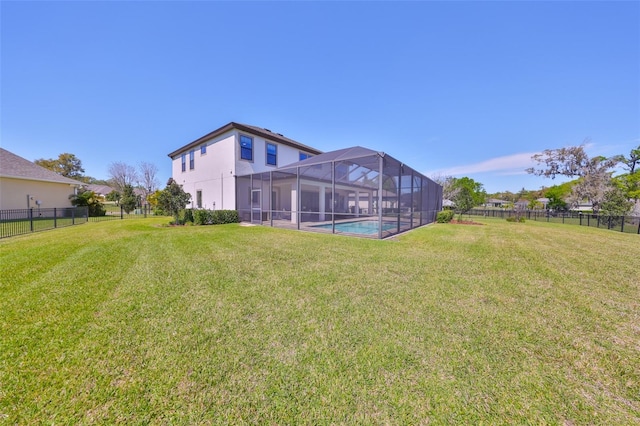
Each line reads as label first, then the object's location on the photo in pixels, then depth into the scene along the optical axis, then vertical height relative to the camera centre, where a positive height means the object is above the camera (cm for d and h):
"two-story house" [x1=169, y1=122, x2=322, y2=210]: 1348 +309
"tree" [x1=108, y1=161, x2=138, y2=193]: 3566 +485
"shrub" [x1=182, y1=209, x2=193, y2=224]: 1291 -72
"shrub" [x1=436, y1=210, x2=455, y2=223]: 1636 -78
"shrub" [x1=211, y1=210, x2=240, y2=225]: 1252 -74
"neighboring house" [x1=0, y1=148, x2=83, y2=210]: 1458 +127
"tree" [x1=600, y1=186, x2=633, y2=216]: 1467 +11
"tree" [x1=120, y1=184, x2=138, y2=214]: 1850 +36
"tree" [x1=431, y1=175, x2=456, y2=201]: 2997 +310
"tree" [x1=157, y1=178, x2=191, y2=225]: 1196 +26
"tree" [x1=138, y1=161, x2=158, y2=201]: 3617 +467
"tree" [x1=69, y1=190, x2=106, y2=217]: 1841 +10
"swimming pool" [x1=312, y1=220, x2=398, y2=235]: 1031 -126
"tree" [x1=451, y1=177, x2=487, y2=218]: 1639 +35
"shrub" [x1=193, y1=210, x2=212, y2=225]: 1229 -73
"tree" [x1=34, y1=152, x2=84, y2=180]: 3684 +676
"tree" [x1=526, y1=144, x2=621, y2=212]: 2119 +385
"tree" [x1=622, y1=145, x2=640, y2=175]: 2764 +592
